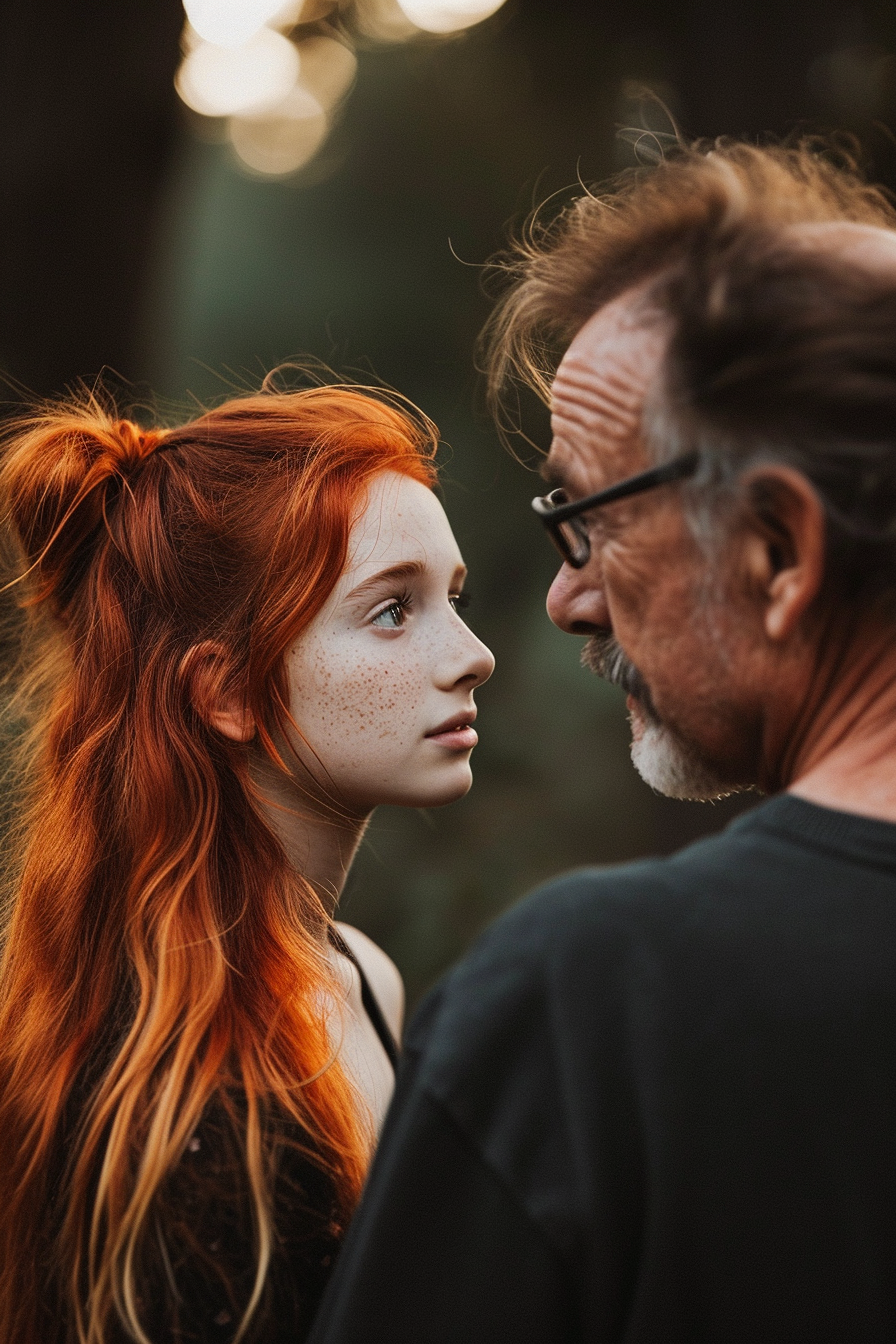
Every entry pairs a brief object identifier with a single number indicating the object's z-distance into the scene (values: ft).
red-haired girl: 7.76
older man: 6.61
